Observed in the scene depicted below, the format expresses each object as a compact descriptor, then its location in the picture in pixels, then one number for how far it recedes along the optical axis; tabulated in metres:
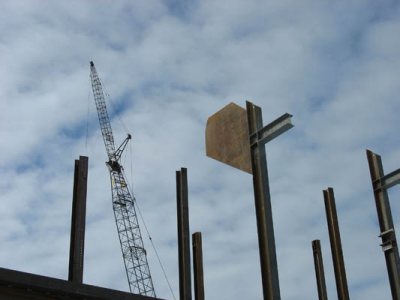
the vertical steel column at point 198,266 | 14.43
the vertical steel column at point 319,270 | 18.09
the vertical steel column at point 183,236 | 13.83
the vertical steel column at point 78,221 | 11.90
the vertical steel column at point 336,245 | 15.70
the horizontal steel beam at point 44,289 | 10.15
